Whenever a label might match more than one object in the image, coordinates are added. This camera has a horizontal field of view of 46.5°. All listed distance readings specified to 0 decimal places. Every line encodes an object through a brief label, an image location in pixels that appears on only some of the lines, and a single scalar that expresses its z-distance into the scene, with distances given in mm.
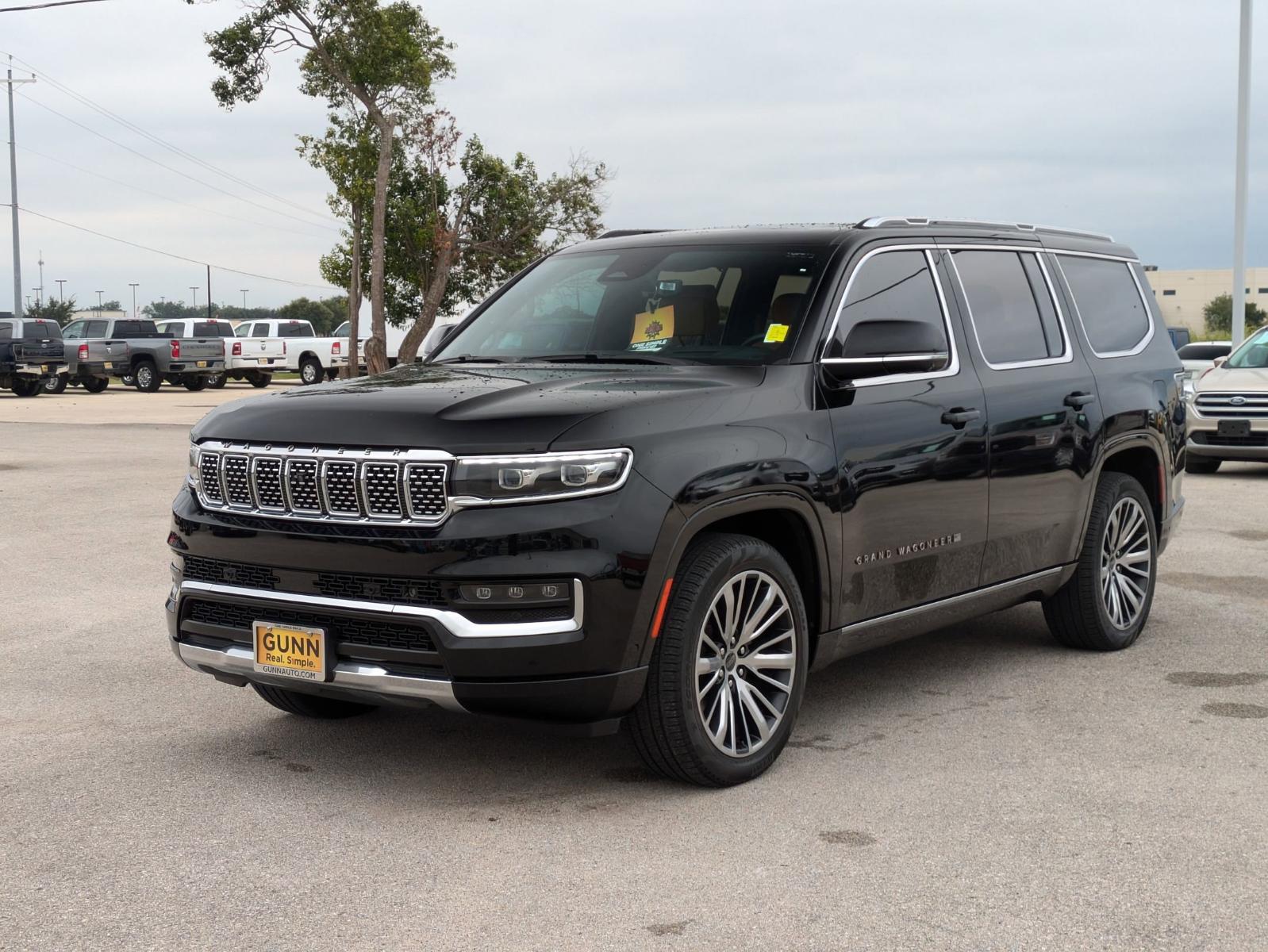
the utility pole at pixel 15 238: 63750
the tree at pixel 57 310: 100625
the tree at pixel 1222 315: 99938
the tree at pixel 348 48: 33250
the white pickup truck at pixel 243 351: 43594
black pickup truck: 36188
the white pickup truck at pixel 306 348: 44281
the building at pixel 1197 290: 134625
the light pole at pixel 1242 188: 29797
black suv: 4457
